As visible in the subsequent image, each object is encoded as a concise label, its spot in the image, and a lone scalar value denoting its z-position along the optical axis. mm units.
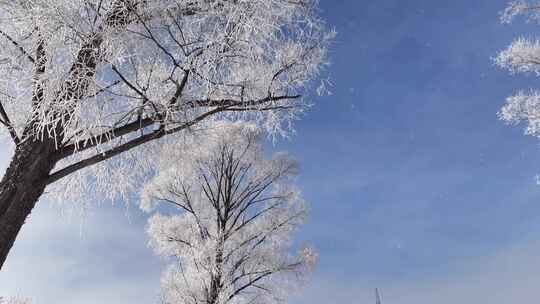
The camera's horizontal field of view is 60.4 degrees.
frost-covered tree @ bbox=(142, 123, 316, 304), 8469
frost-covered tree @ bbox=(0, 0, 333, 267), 3420
